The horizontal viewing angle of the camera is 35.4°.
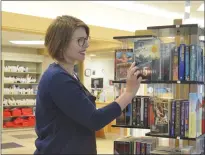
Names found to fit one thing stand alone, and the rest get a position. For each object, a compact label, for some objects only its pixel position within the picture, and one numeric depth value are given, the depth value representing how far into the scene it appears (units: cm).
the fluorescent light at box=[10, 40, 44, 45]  921
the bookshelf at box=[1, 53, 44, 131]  1035
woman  128
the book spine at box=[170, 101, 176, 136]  272
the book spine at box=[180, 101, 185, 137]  268
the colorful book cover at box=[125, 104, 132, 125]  295
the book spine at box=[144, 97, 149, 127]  289
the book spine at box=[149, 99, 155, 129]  283
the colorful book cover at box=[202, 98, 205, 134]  288
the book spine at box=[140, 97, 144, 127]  290
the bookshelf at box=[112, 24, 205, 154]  266
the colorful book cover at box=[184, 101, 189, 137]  266
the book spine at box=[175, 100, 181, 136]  270
